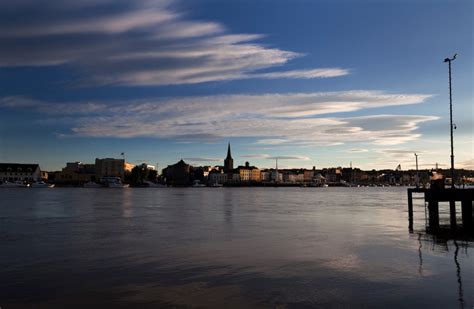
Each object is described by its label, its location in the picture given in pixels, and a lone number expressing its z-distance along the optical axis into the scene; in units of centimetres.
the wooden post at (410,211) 3479
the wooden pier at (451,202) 3294
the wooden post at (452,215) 3331
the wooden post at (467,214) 3286
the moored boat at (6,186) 19838
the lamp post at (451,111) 3381
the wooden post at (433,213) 3497
